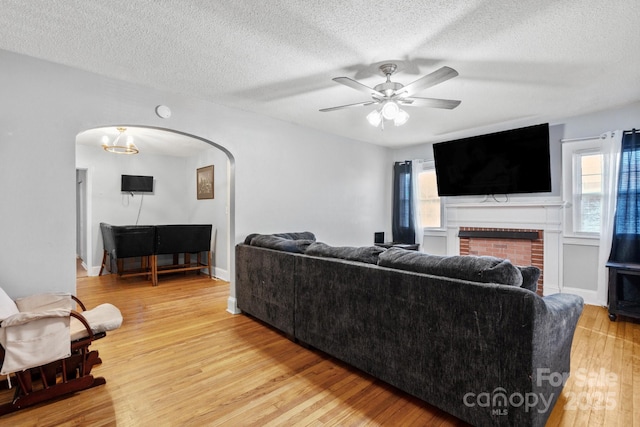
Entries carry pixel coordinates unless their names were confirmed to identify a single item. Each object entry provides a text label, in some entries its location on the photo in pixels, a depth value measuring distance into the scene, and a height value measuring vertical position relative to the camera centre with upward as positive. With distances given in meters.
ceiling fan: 2.24 +0.94
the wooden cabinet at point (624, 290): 3.04 -0.87
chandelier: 4.38 +1.08
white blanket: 1.61 -0.72
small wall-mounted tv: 5.67 +0.52
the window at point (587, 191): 3.66 +0.24
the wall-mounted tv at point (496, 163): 3.86 +0.67
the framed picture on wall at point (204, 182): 5.53 +0.54
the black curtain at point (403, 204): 5.37 +0.12
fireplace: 4.11 -0.50
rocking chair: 1.63 -0.78
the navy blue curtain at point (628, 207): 3.26 +0.04
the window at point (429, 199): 5.24 +0.21
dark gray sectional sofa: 1.40 -0.66
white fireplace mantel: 3.94 -0.13
